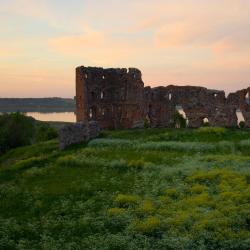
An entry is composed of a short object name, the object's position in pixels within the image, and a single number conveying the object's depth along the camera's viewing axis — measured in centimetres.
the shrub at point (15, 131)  4231
